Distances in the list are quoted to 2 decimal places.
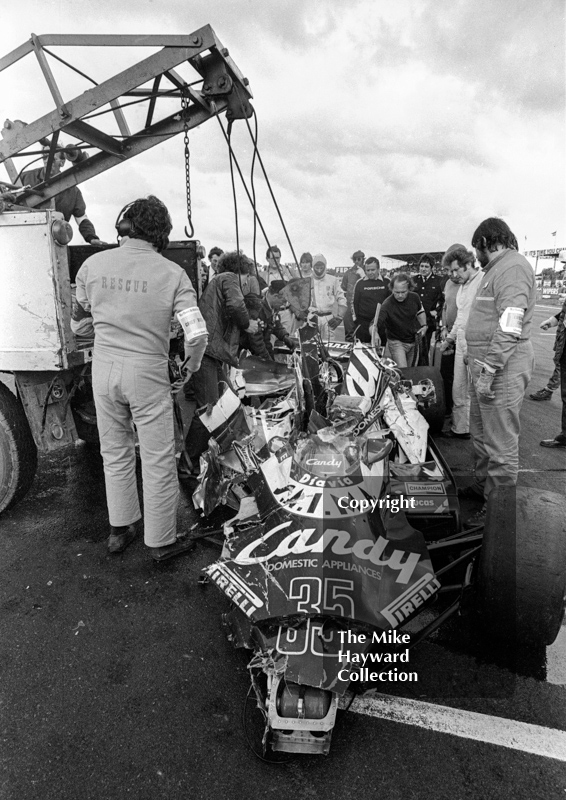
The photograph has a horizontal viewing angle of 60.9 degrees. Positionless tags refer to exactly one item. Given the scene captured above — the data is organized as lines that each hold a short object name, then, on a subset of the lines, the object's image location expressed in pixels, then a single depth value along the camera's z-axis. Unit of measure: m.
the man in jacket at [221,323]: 4.47
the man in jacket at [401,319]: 5.88
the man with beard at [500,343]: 3.12
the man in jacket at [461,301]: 5.10
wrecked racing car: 1.74
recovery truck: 3.04
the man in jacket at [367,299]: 6.88
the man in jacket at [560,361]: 5.13
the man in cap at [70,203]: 4.73
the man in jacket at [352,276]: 8.37
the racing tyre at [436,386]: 4.85
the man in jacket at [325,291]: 7.82
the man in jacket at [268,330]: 4.82
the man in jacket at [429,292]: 6.84
